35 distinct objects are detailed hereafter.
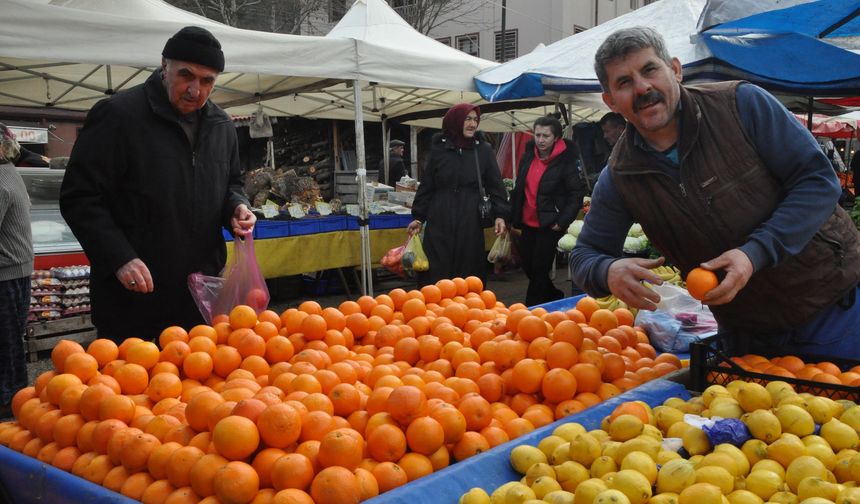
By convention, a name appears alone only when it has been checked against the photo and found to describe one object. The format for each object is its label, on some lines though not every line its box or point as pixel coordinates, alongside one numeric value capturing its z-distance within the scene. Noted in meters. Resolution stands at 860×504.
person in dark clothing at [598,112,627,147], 7.46
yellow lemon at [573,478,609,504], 1.45
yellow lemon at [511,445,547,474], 1.79
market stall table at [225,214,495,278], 8.07
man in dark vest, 2.12
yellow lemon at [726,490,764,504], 1.46
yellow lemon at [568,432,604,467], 1.70
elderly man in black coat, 2.87
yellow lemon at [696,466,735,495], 1.51
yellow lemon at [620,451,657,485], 1.56
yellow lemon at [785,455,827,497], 1.54
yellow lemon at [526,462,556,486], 1.68
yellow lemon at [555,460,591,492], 1.62
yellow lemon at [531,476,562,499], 1.58
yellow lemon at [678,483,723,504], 1.41
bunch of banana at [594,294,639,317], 3.68
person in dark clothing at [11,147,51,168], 7.19
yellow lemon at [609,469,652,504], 1.47
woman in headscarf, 6.39
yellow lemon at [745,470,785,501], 1.52
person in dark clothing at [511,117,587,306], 6.66
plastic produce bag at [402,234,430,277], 7.18
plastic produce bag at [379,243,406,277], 8.11
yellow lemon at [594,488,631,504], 1.38
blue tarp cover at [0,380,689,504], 1.67
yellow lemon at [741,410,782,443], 1.72
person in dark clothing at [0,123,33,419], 4.74
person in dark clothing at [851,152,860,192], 11.91
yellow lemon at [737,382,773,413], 1.87
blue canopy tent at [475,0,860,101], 5.68
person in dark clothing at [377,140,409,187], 13.29
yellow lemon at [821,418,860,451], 1.69
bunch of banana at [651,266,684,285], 4.26
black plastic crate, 2.04
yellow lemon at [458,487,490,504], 1.58
